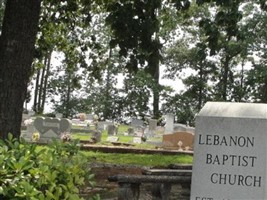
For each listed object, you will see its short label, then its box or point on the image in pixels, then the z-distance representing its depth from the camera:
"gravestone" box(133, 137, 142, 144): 22.13
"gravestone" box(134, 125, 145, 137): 25.95
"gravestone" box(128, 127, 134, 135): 26.70
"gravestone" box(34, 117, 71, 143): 18.28
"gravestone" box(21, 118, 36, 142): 18.89
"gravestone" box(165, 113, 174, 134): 24.40
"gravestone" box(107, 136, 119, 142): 20.59
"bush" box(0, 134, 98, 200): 2.62
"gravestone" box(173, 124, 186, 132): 25.16
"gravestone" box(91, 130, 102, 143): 19.05
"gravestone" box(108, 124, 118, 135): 24.58
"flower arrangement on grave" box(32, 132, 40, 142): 16.33
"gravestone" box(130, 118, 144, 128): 29.65
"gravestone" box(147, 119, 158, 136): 25.55
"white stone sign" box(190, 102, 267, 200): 4.60
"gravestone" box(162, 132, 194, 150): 19.47
